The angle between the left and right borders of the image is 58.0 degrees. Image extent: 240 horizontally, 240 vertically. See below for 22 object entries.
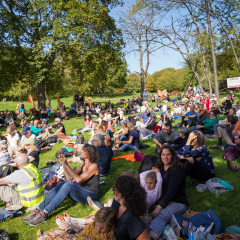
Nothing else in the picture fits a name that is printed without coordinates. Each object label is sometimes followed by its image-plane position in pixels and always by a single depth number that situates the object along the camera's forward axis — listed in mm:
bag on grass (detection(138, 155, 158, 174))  4531
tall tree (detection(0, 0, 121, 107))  16188
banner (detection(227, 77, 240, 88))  17097
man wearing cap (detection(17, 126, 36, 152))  7802
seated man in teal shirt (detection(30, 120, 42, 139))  10336
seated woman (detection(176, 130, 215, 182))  4420
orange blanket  6884
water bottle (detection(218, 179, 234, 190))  4324
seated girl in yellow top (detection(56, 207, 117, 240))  2455
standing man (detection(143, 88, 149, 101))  23577
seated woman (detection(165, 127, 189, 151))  5855
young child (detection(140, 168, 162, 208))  3553
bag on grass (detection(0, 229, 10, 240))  3117
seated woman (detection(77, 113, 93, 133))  12164
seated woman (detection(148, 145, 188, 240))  3168
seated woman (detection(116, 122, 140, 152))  7953
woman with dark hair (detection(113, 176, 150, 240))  2226
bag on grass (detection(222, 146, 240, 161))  5891
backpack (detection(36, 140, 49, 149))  9055
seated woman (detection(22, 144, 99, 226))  3635
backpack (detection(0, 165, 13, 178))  4488
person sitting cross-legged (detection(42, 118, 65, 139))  9620
